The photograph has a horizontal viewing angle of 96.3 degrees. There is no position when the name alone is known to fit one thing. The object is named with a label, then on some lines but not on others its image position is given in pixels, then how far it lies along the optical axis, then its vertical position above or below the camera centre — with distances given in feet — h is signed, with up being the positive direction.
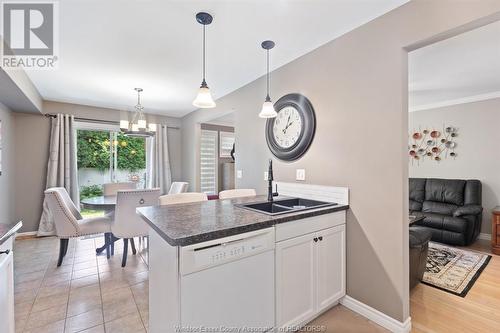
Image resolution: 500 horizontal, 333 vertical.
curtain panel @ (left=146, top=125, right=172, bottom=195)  16.70 +0.35
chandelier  11.17 +1.99
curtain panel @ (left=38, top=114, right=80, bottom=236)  13.12 +0.26
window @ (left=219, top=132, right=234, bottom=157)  20.10 +2.17
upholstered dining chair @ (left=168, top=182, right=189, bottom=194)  12.11 -1.20
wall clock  7.88 +1.48
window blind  18.90 +0.49
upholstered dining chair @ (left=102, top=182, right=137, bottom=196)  12.61 -1.20
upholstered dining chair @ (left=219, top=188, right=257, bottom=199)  8.65 -1.07
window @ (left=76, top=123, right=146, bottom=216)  15.19 +0.65
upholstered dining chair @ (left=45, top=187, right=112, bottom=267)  8.76 -2.39
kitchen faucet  7.07 -0.69
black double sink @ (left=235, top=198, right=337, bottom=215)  6.80 -1.22
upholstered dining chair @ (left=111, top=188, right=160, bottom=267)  8.96 -1.90
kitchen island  3.82 -2.07
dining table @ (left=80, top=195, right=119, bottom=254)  9.27 -1.59
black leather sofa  11.06 -2.21
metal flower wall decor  13.61 +1.48
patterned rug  7.65 -4.00
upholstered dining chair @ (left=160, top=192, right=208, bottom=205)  7.52 -1.11
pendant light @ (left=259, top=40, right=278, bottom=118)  7.29 +1.91
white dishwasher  3.77 -2.19
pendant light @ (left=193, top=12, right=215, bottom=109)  6.03 +1.99
